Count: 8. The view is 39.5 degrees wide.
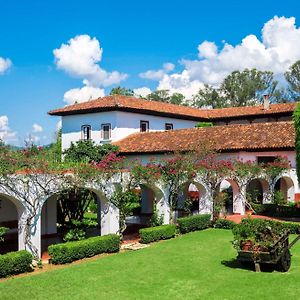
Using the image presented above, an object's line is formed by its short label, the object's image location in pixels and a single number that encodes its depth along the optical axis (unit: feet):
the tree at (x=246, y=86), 207.72
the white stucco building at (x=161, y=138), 69.36
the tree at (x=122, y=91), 196.03
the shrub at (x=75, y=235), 56.54
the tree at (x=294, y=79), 183.71
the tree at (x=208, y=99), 216.95
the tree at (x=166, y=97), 236.75
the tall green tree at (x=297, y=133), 71.36
